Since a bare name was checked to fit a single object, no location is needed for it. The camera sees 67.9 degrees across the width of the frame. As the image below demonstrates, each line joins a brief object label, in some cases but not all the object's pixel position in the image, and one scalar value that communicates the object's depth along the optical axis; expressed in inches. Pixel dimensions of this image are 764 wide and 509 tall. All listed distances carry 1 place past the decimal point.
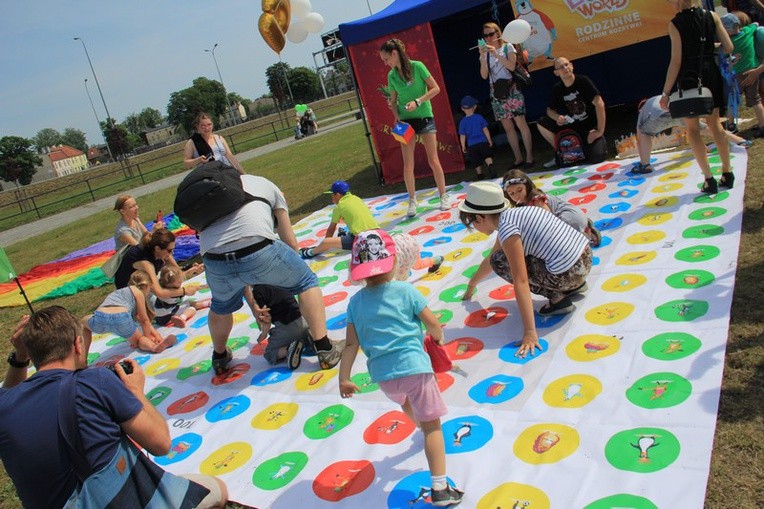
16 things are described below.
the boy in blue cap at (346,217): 202.2
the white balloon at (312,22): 328.5
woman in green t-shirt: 247.1
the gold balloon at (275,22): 305.4
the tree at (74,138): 5928.2
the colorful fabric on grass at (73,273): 301.3
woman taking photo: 279.6
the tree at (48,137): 5625.0
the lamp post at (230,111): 3223.4
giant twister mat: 89.2
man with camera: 74.0
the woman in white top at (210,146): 219.3
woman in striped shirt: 122.4
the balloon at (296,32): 329.7
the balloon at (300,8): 323.3
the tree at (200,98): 3204.7
